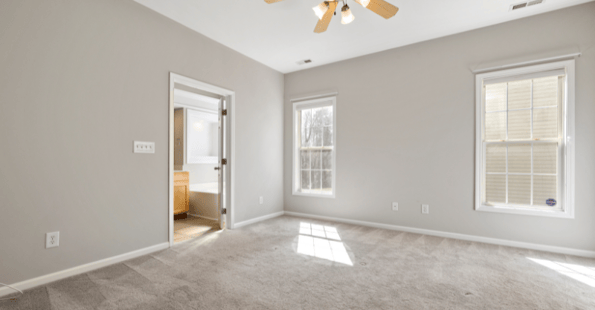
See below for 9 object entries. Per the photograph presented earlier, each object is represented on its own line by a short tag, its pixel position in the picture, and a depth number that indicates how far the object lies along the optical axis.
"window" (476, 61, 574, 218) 3.07
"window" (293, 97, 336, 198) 4.76
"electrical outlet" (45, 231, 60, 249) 2.29
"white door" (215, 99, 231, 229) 4.13
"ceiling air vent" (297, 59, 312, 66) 4.54
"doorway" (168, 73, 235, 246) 3.87
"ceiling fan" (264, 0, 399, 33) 2.39
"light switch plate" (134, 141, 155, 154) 2.91
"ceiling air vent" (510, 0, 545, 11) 2.90
